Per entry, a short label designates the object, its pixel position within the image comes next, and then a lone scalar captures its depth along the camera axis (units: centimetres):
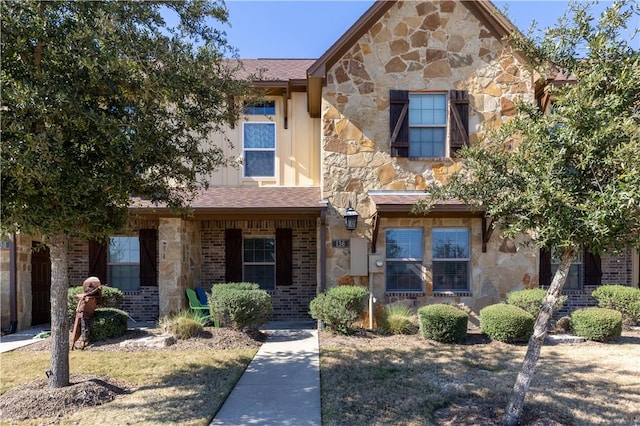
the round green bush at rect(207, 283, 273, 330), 825
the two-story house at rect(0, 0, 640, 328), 967
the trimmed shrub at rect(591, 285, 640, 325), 909
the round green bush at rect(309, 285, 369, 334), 843
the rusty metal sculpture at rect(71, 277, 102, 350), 782
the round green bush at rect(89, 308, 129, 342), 811
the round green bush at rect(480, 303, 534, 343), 801
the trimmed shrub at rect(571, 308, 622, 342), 813
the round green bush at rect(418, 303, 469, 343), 812
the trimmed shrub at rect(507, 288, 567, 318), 867
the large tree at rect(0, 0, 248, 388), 433
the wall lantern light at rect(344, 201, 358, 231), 928
